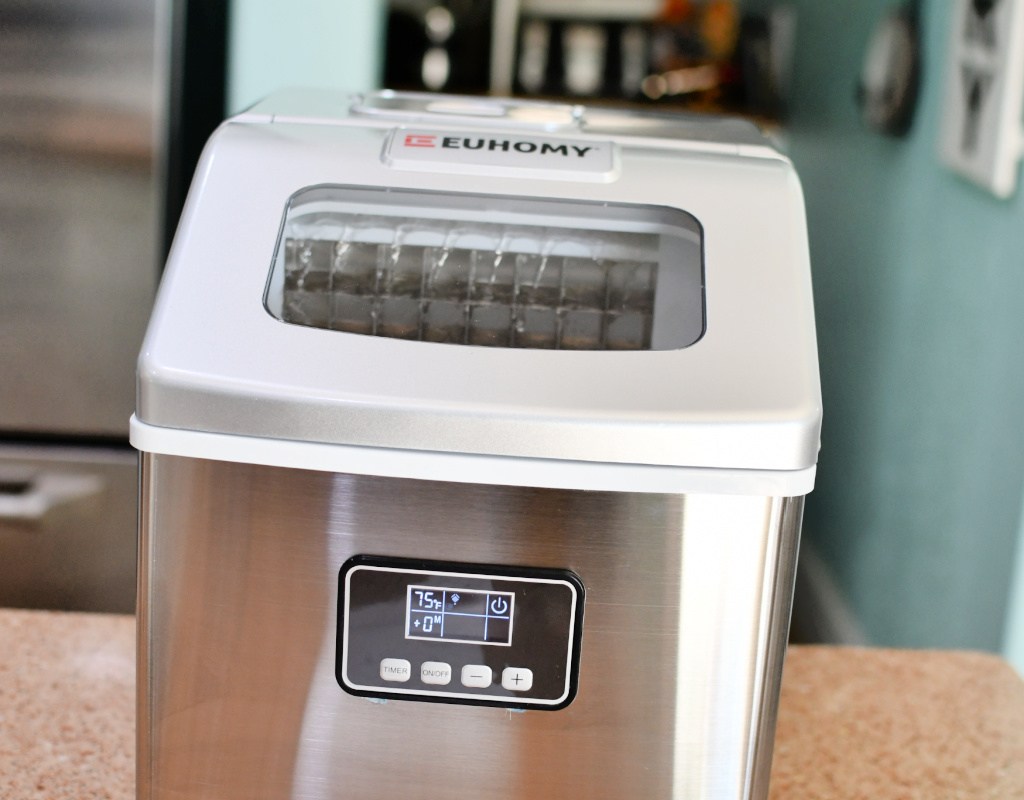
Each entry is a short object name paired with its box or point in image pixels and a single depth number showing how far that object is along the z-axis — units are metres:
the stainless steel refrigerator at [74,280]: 1.36
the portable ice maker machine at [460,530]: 0.53
